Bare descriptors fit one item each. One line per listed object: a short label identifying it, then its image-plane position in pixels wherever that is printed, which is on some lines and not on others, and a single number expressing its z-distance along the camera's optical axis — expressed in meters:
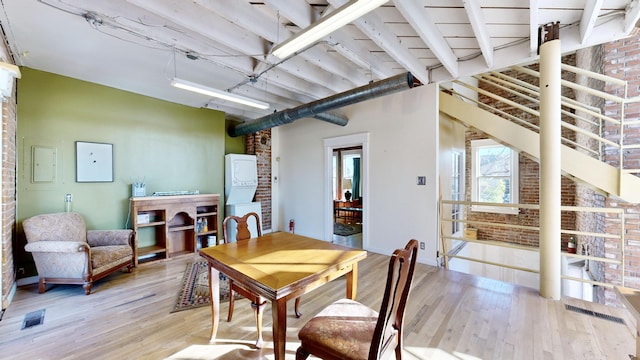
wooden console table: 3.82
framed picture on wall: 3.56
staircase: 2.64
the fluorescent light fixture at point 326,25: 1.58
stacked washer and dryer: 5.09
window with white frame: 5.27
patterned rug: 2.63
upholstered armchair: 2.76
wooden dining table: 1.40
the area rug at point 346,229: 6.22
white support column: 2.58
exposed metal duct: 3.11
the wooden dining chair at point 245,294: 1.91
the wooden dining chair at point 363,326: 1.18
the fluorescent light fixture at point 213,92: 2.76
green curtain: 8.56
